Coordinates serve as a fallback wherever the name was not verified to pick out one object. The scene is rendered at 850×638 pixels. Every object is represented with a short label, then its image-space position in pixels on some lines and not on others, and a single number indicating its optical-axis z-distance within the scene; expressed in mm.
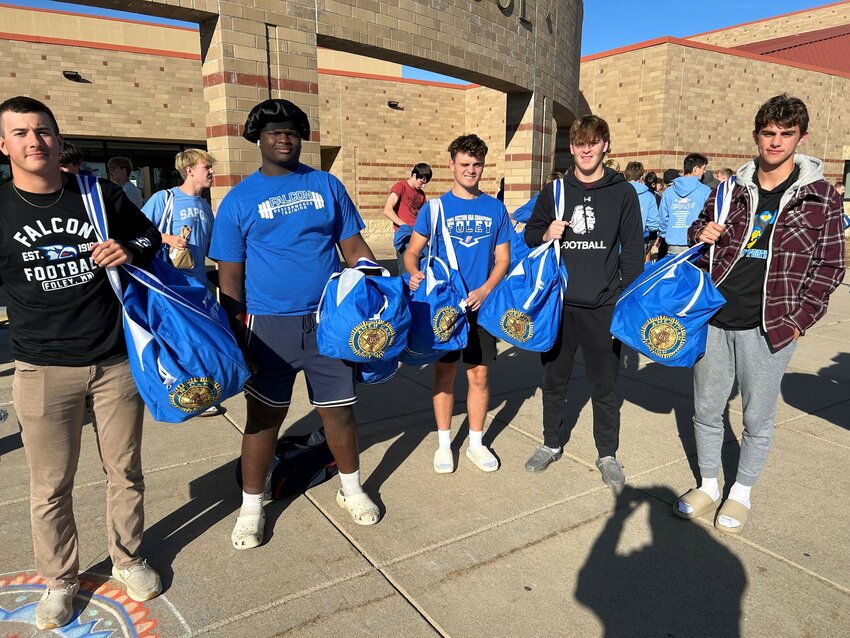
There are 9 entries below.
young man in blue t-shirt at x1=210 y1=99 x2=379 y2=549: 2824
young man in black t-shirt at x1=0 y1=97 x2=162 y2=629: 2258
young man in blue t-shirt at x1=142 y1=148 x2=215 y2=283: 4516
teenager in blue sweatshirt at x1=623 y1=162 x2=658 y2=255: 7684
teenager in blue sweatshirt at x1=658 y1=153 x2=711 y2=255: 7176
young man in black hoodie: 3504
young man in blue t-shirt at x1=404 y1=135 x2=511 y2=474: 3580
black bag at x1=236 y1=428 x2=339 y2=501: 3477
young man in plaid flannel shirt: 2879
